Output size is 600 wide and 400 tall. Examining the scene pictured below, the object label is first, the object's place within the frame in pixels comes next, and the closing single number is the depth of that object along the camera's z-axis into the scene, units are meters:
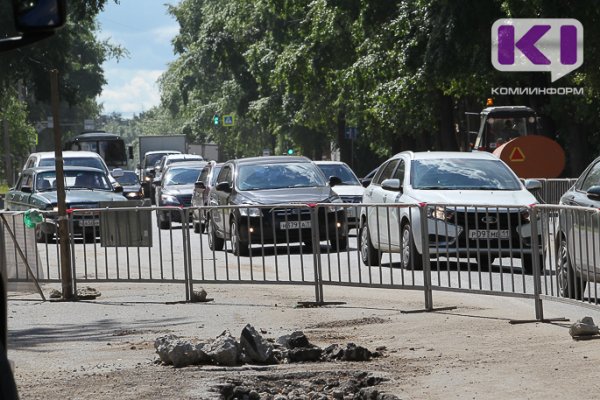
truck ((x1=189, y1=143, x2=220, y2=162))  95.69
